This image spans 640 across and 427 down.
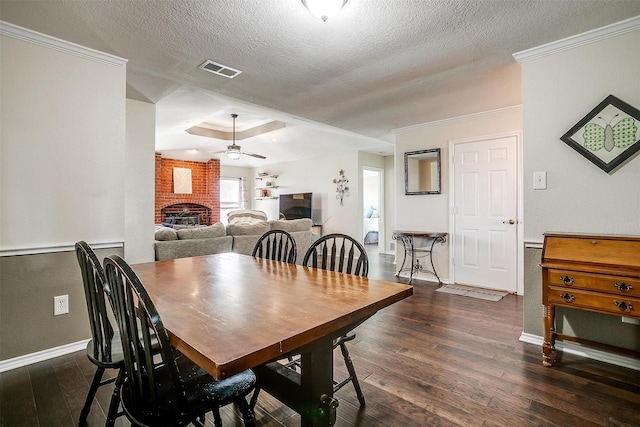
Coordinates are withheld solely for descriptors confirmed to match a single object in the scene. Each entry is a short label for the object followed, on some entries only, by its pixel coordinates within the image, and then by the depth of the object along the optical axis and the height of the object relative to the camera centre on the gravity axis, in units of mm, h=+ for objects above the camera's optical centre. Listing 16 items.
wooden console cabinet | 1852 -386
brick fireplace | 7848 +501
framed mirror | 4629 +633
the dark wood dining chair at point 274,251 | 2309 -289
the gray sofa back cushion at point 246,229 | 4508 -220
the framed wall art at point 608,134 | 2086 +545
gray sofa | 3791 -325
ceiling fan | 5724 +1142
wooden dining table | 889 -357
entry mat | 3740 -980
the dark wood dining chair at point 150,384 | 935 -575
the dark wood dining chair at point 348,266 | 1692 -323
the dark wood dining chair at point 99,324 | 1269 -472
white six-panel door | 3900 +24
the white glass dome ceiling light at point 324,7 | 1623 +1080
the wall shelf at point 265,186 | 8898 +804
